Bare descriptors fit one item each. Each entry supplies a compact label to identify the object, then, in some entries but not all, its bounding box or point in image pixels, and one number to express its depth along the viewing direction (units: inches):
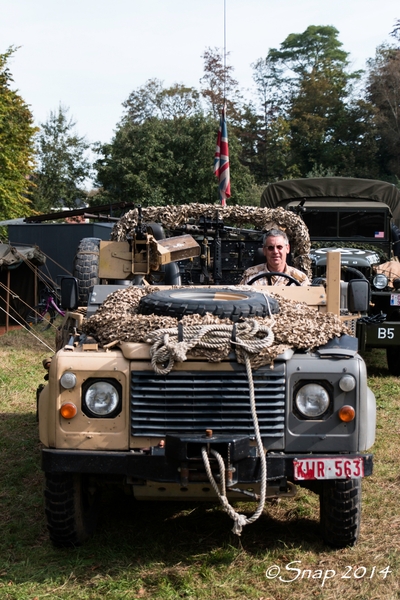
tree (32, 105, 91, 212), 1696.6
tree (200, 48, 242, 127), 1558.8
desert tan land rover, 148.3
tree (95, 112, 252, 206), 1173.7
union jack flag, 555.0
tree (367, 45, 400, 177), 1770.4
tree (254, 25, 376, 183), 1764.3
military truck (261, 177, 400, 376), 362.3
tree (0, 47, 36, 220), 901.2
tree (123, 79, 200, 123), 1521.9
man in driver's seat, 231.1
